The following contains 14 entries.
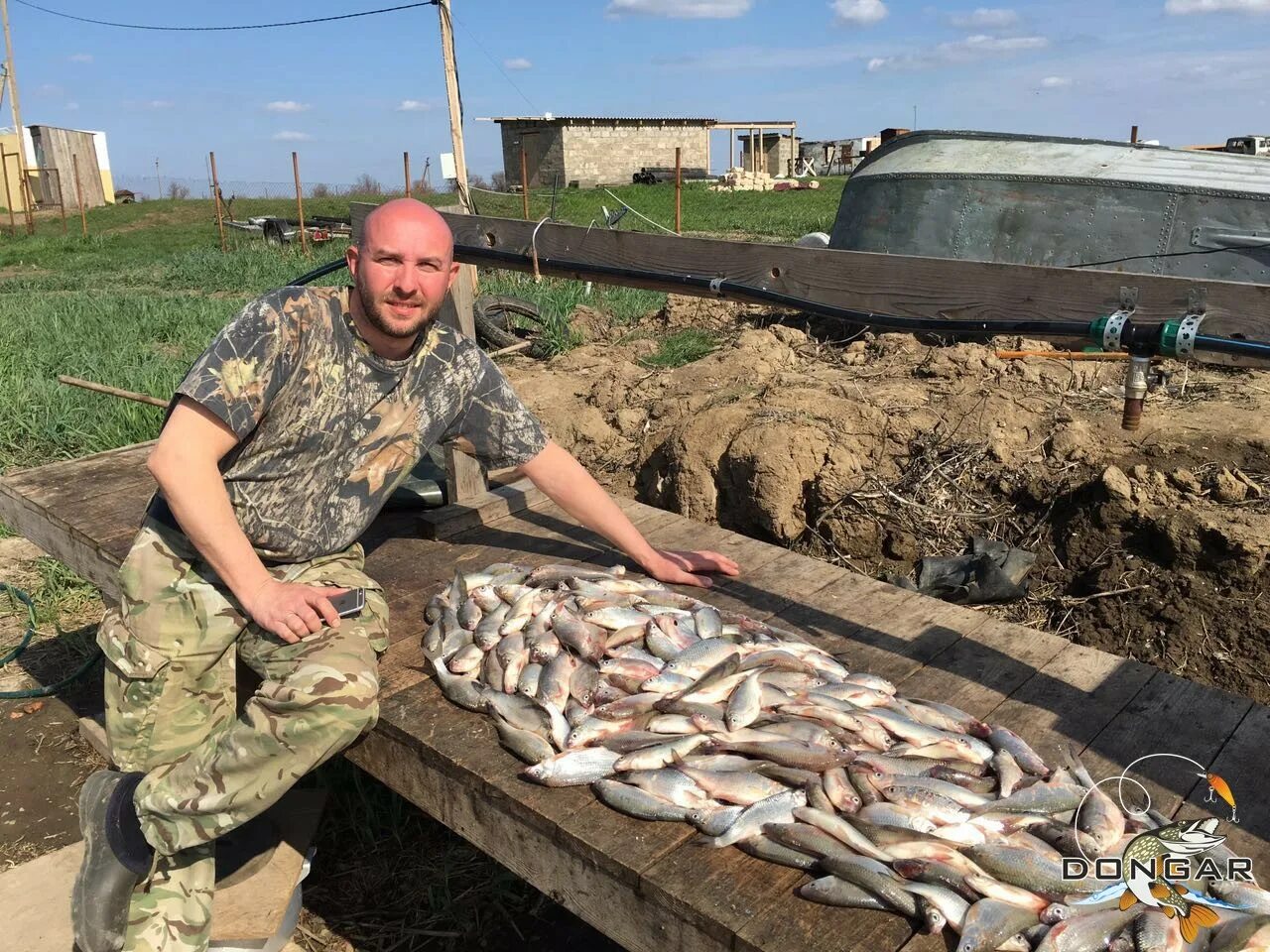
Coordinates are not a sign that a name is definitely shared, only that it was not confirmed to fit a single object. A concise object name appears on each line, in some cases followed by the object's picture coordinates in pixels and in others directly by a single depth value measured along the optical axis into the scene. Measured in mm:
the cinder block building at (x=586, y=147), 40875
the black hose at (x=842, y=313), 2277
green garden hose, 5137
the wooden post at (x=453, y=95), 9258
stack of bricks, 38344
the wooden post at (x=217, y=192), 23466
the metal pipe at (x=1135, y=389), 2428
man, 2854
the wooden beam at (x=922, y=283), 2412
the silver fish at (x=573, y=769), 2658
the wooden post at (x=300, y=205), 20378
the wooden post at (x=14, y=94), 32647
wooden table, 2281
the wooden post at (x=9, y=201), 27927
